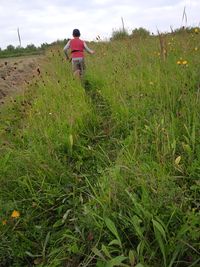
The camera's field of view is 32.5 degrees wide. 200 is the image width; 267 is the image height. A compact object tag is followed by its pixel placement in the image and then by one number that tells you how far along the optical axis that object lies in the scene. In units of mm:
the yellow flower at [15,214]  2359
